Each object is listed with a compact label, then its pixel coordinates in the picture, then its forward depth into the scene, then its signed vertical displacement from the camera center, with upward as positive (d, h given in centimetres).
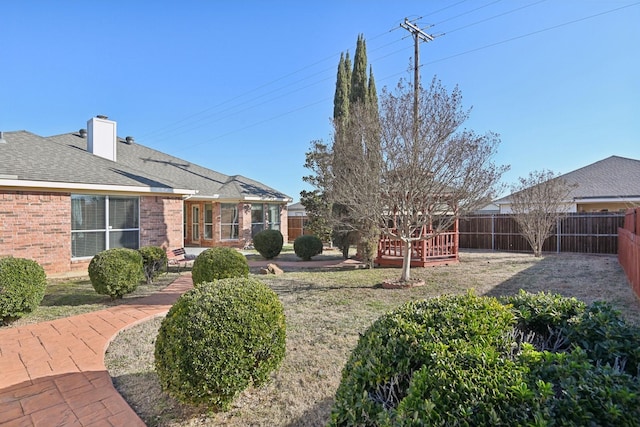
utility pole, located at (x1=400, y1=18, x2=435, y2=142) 1288 +704
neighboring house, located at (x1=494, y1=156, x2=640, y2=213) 1898 +173
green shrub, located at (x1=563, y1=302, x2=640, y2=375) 190 -70
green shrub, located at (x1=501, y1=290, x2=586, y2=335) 246 -67
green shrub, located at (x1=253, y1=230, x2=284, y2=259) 1459 -101
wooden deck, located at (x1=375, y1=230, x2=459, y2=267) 1269 -128
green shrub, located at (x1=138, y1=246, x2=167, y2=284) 902 -108
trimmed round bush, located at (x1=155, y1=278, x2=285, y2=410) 292 -108
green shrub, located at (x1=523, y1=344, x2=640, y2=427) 127 -68
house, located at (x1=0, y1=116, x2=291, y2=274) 960 +64
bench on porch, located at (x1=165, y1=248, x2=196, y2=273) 1131 -128
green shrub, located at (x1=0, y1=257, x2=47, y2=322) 551 -108
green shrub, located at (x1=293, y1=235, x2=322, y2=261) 1459 -118
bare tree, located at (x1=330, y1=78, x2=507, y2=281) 850 +129
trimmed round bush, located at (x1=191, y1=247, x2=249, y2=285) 689 -92
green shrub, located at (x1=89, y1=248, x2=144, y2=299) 697 -107
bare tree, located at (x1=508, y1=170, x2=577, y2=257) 1553 +60
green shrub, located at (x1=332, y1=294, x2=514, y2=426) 164 -71
